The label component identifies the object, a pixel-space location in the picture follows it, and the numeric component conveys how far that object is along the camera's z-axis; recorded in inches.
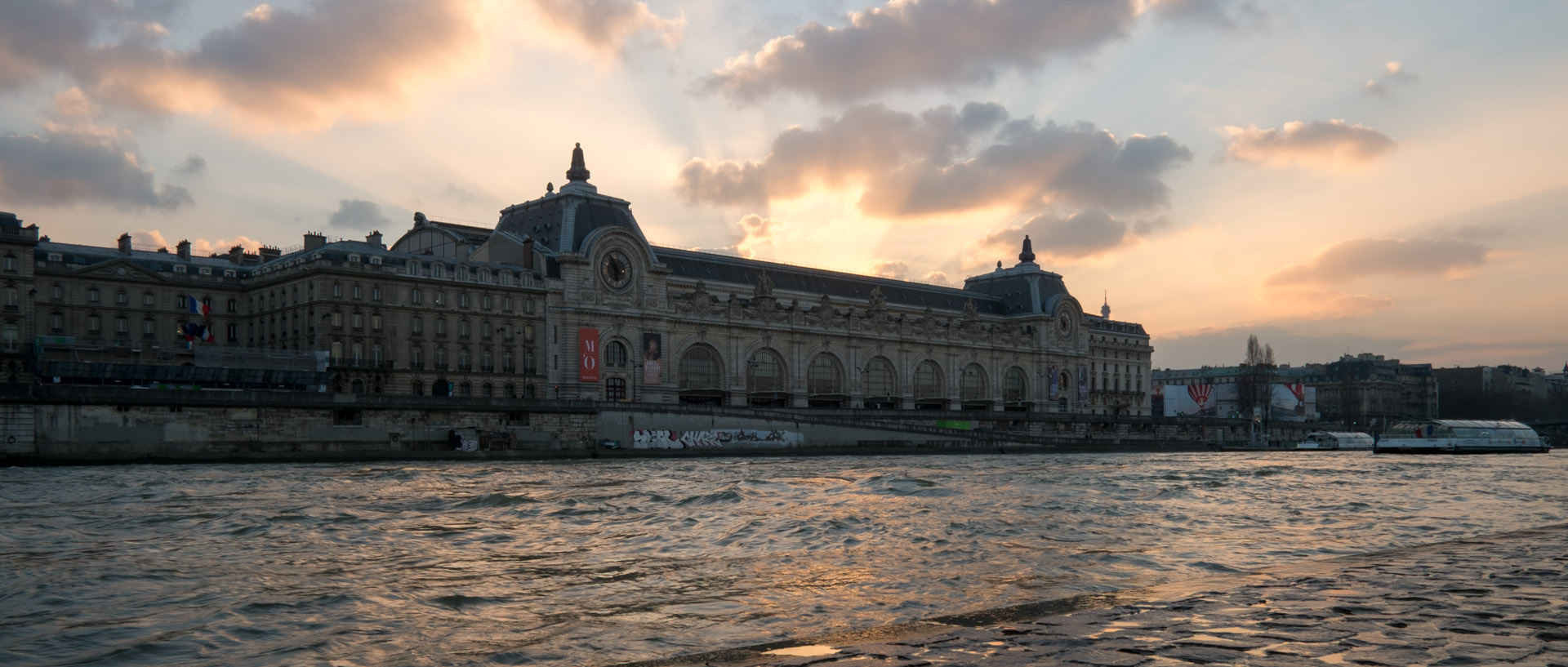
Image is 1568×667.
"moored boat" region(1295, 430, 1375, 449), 4822.8
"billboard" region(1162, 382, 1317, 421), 6722.4
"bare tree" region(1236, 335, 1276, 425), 6555.1
